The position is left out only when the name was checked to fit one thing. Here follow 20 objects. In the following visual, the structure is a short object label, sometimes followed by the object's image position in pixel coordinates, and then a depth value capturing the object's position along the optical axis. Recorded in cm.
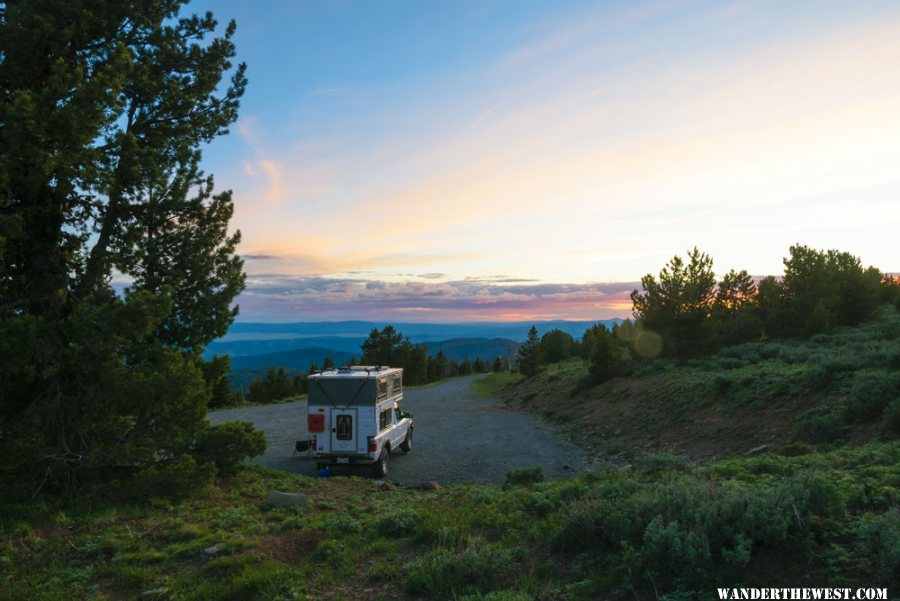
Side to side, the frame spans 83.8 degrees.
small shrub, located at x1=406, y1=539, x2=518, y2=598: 554
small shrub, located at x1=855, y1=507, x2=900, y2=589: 448
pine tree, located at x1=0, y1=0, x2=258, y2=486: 858
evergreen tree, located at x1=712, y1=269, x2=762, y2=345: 3206
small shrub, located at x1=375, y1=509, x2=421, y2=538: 764
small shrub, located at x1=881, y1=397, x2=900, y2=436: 1127
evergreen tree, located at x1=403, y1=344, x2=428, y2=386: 7675
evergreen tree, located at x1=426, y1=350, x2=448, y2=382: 9300
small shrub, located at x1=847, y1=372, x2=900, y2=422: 1271
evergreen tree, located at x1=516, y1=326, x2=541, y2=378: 5556
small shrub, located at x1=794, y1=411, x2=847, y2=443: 1266
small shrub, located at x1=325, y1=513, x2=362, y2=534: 784
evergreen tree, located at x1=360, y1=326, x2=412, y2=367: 6949
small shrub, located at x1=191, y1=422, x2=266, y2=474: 1134
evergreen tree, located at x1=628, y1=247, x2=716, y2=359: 2922
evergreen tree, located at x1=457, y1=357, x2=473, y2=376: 10725
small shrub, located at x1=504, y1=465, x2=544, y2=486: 1170
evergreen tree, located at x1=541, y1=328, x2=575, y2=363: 6481
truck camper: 1558
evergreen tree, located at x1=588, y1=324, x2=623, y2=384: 3164
